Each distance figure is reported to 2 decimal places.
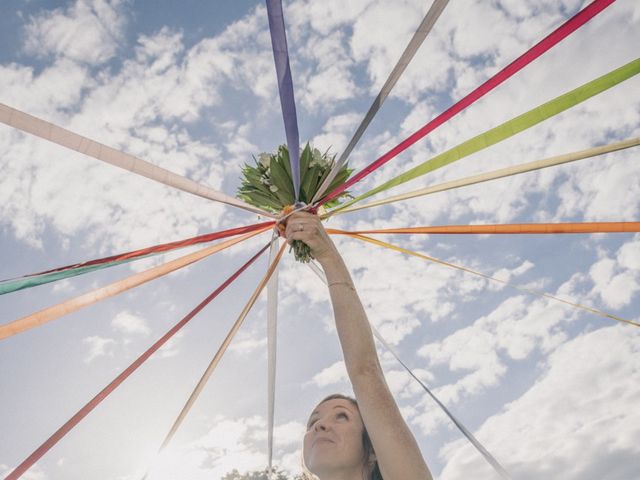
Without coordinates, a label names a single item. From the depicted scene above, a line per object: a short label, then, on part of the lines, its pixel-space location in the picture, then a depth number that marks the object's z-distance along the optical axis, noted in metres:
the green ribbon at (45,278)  2.77
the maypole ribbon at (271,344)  3.67
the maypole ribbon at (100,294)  2.52
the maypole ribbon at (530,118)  2.47
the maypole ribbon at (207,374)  3.15
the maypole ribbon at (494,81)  2.33
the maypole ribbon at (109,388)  2.61
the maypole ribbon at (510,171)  2.57
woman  1.83
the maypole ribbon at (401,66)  2.03
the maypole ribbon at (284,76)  2.14
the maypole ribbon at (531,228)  2.91
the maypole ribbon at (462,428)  2.78
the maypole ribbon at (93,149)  2.03
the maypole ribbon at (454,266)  3.41
